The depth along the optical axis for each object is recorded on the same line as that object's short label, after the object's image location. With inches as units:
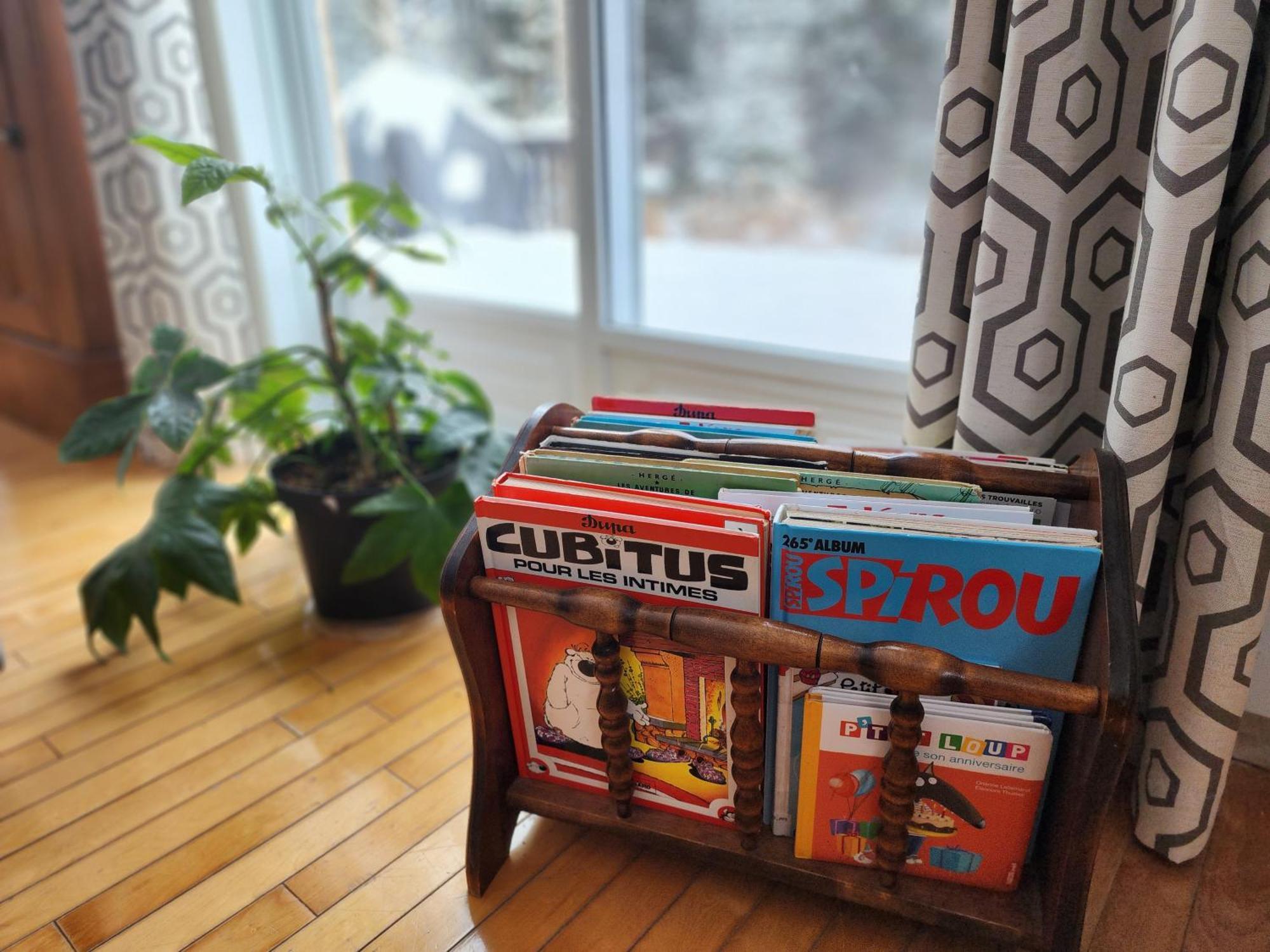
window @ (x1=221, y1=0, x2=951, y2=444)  59.5
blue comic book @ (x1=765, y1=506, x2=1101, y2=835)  27.8
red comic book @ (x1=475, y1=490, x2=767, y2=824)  29.9
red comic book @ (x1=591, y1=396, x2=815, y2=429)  38.1
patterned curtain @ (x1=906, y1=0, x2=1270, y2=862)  30.8
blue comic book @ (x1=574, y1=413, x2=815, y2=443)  36.6
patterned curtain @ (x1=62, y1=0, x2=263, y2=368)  71.2
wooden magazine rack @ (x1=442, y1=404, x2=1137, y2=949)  26.3
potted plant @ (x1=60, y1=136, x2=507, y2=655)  48.3
